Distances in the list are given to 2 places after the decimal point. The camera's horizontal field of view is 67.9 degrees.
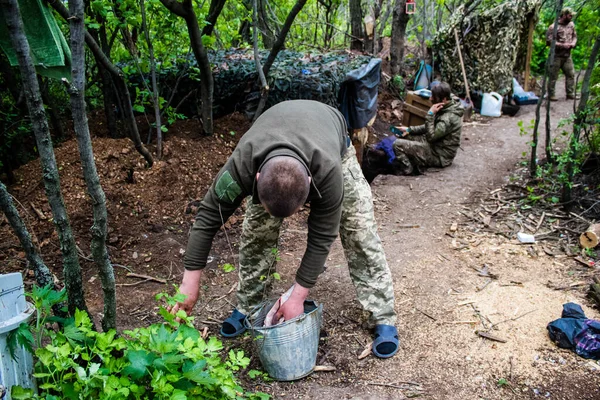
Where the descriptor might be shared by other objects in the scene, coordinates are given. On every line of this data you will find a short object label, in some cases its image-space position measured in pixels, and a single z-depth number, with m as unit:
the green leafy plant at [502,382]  2.79
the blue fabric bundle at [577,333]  2.92
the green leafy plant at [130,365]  1.78
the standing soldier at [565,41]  9.13
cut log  4.19
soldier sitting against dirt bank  6.52
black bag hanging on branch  6.26
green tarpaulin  2.60
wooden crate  7.91
